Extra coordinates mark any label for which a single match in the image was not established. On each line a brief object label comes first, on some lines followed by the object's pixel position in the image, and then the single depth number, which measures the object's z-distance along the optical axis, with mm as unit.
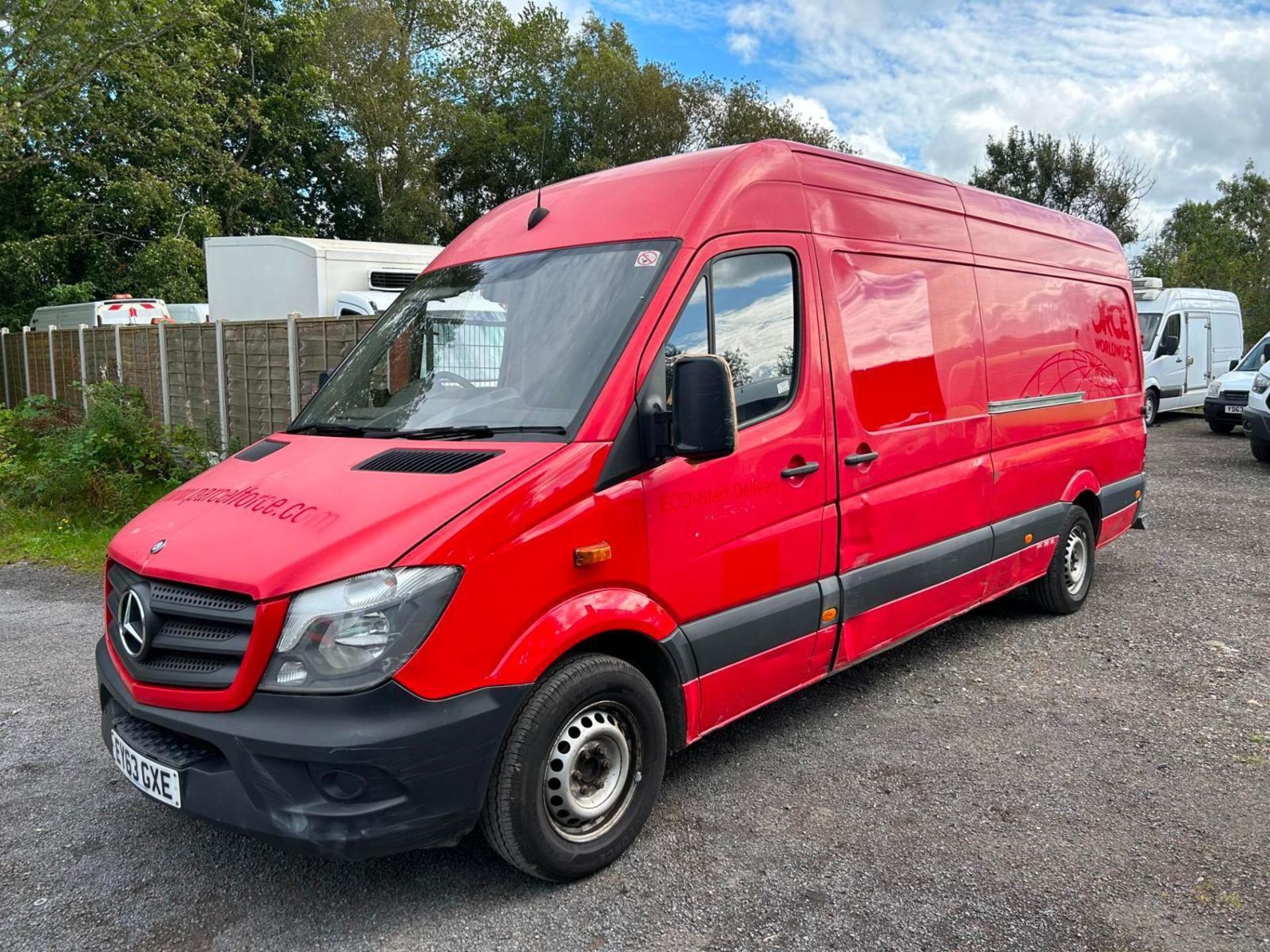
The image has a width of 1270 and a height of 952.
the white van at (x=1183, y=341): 17797
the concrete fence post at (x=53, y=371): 14430
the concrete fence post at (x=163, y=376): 10898
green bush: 9531
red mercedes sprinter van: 2752
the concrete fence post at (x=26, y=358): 15508
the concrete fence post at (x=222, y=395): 9742
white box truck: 11758
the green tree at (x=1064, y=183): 34469
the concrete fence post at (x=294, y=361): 8625
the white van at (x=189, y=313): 20031
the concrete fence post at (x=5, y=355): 16500
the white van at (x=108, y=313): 18562
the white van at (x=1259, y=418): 12523
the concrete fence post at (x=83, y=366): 13312
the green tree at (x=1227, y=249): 29938
